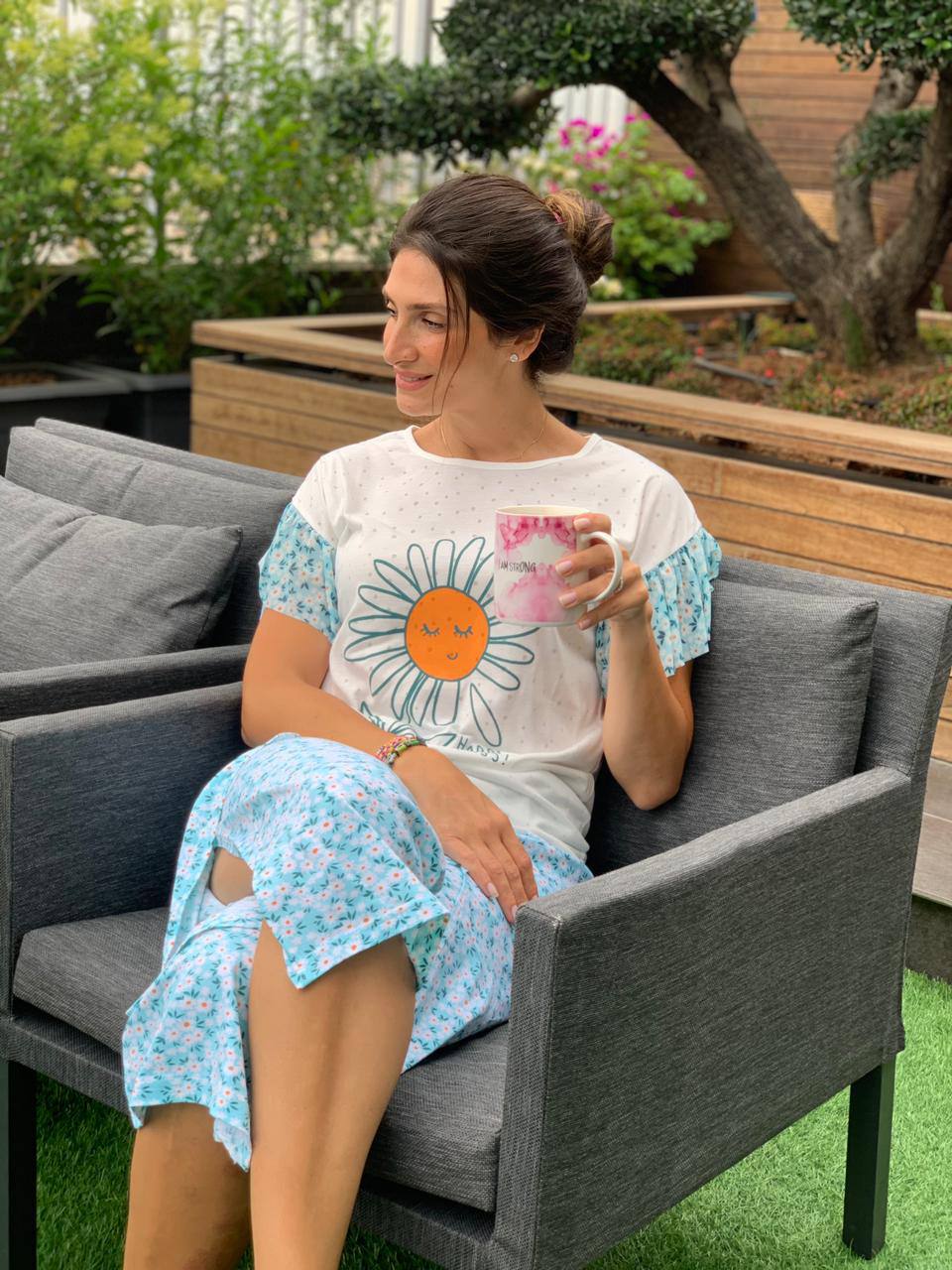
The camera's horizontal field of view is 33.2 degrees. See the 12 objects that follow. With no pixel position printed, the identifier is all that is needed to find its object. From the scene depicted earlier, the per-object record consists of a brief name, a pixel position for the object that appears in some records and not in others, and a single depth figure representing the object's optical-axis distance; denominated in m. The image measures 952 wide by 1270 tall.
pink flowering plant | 6.56
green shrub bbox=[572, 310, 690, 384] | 4.25
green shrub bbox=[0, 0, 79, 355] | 4.59
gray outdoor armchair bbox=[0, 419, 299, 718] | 2.03
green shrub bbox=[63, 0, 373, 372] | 4.81
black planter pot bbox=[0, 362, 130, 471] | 4.77
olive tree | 3.87
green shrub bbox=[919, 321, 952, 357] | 4.70
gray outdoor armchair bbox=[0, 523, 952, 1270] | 1.38
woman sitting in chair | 1.40
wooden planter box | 3.04
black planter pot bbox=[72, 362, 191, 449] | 5.08
